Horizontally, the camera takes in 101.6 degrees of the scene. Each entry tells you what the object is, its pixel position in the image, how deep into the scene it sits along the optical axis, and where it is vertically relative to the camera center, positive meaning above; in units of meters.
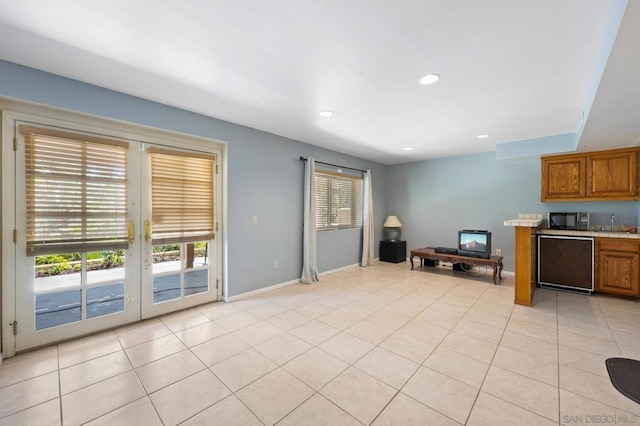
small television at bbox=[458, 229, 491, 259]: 4.76 -0.58
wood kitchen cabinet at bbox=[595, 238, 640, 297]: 3.63 -0.77
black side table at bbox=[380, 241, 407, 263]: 6.21 -0.93
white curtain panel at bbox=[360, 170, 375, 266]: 5.91 -0.26
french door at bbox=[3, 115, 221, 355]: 2.38 -0.33
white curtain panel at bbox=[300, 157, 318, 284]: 4.57 -0.27
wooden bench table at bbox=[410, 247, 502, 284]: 4.50 -0.86
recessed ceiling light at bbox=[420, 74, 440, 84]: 2.35 +1.23
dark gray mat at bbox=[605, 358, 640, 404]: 1.82 -1.25
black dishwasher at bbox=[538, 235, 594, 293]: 3.98 -0.78
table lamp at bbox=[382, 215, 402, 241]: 6.38 -0.40
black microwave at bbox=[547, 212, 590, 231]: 4.28 -0.14
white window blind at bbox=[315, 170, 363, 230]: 5.16 +0.26
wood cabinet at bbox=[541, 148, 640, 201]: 3.83 +0.57
